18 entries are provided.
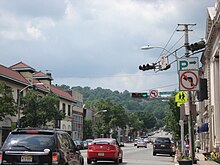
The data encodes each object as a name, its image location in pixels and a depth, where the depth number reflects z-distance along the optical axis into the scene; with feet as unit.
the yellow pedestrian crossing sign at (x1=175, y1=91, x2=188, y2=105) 71.59
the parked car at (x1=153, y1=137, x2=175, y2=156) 128.26
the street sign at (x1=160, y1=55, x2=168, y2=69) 93.87
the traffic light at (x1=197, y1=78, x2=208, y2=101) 47.15
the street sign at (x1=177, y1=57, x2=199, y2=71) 55.06
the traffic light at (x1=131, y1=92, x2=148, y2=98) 132.36
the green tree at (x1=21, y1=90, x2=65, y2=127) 152.25
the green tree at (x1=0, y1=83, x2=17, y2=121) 121.70
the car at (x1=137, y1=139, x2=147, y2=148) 233.35
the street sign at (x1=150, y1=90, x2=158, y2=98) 133.00
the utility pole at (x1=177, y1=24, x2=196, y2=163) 58.65
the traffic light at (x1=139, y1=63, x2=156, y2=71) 88.33
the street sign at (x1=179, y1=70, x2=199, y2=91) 50.83
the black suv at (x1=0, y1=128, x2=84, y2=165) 36.73
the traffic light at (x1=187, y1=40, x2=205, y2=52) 68.30
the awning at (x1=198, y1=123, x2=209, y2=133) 156.44
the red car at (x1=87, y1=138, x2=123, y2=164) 75.51
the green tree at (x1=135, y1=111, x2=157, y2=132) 622.95
